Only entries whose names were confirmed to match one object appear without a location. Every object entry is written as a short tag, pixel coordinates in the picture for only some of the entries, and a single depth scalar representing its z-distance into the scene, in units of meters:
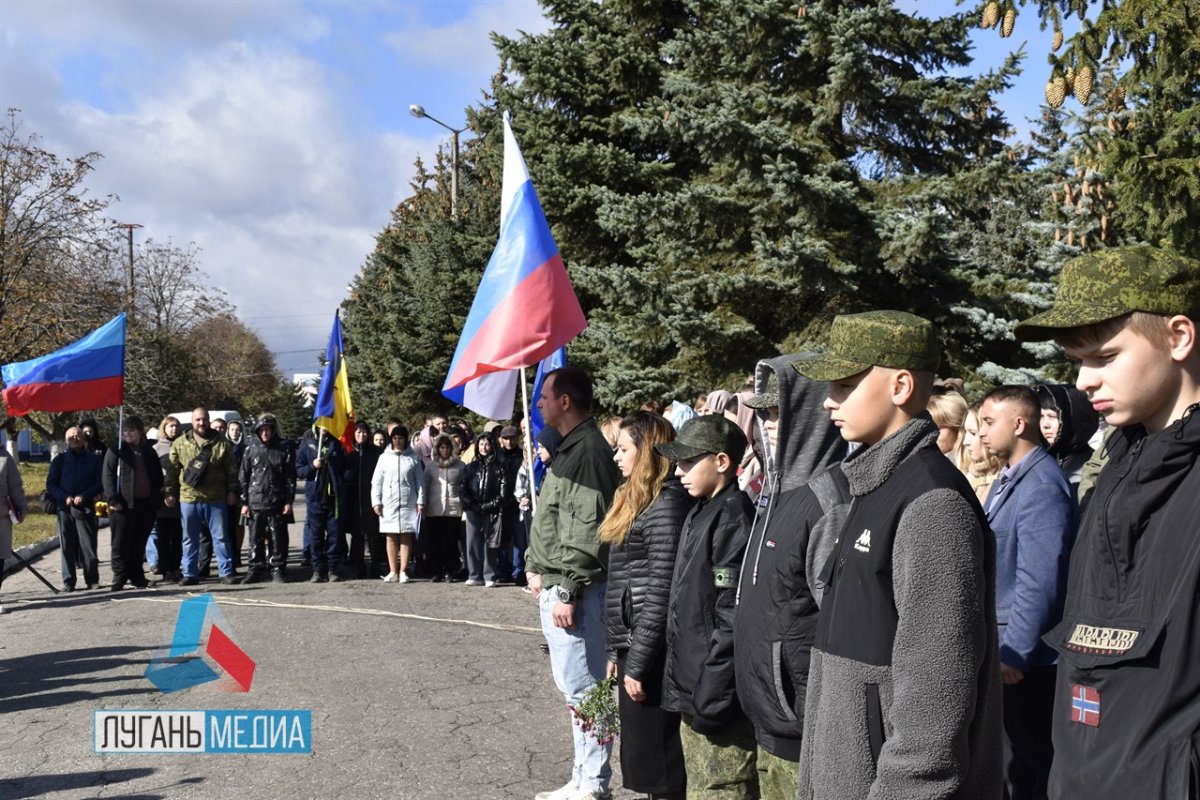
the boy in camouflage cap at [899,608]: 2.57
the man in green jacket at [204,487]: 14.62
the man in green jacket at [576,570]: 5.92
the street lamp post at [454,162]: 29.86
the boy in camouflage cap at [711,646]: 4.44
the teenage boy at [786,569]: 3.55
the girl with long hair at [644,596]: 5.02
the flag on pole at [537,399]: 10.63
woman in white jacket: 14.91
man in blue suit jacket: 4.54
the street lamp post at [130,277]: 47.06
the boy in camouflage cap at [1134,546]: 2.04
